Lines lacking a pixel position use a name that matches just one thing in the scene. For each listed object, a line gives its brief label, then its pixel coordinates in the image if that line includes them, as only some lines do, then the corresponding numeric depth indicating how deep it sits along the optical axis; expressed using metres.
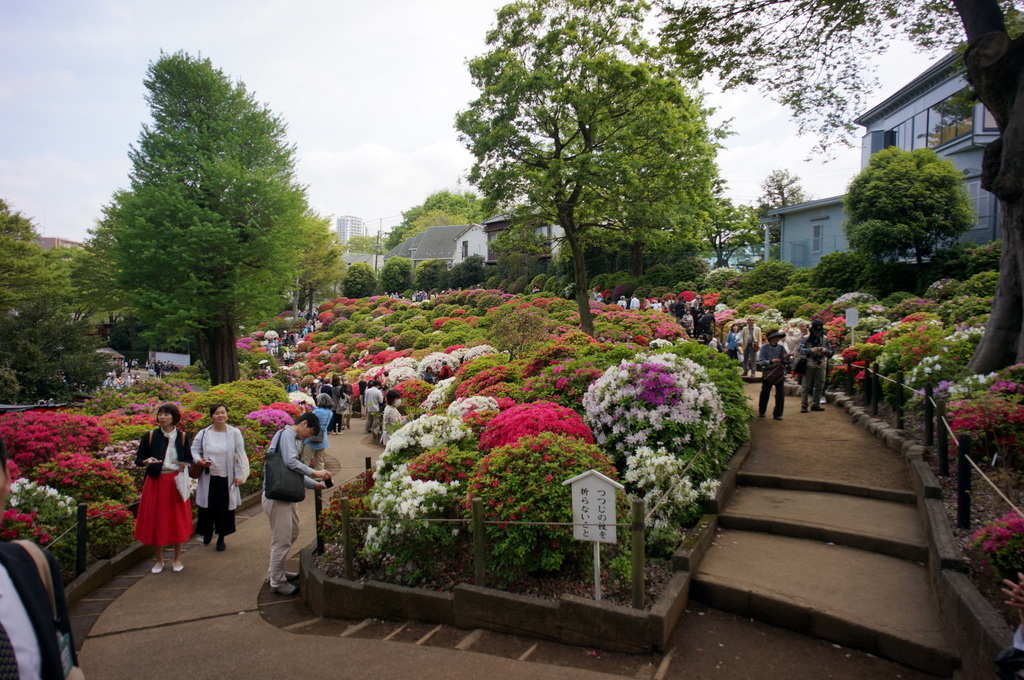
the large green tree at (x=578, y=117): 16.25
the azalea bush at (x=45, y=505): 6.57
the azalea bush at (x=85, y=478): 7.61
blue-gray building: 21.75
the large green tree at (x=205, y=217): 19.44
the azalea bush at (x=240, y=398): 13.23
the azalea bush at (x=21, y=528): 6.07
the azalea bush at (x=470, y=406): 9.09
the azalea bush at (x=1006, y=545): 4.12
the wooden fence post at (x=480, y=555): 5.23
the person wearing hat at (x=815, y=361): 11.18
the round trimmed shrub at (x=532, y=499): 5.29
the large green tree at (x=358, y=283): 54.69
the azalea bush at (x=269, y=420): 12.16
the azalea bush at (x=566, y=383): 8.71
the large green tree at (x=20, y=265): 28.78
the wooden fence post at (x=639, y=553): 4.62
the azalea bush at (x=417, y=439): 7.46
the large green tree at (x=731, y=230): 39.09
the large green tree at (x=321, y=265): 53.00
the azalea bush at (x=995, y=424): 5.88
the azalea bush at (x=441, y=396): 12.41
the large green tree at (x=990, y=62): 7.80
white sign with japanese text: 4.91
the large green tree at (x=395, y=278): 54.50
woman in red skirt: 6.66
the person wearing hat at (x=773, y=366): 10.80
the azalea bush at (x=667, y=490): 6.04
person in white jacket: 7.02
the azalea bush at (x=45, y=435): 8.17
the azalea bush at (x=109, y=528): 7.02
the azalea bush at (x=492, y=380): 10.61
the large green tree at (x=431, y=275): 51.09
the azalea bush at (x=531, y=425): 6.68
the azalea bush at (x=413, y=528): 5.71
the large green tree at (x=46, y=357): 15.15
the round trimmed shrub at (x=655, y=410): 7.20
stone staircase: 4.54
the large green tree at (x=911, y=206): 19.95
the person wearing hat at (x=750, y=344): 16.12
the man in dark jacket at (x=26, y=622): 1.68
